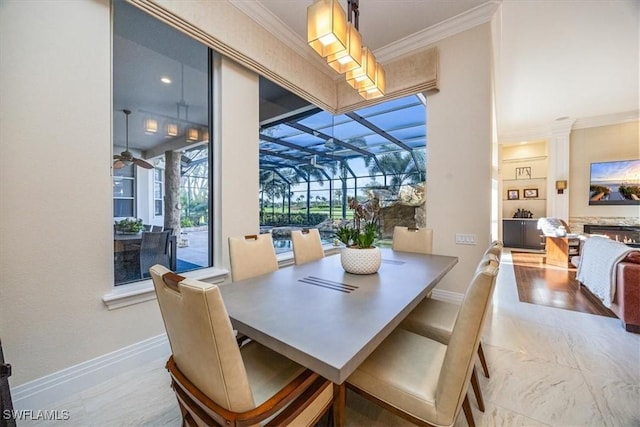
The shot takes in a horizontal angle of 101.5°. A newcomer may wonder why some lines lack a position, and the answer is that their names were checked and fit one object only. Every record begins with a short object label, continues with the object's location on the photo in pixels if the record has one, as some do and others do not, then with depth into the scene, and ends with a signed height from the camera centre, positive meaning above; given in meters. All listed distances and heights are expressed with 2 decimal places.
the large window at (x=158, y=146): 2.04 +0.57
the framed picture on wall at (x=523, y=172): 7.50 +1.06
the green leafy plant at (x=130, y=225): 2.03 -0.12
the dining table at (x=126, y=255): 2.00 -0.36
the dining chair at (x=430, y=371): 0.94 -0.73
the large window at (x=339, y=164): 3.62 +0.75
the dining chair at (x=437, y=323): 1.55 -0.75
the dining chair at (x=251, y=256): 1.98 -0.37
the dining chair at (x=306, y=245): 2.46 -0.35
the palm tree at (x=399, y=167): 4.36 +0.74
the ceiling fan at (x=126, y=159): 1.99 +0.41
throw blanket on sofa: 2.73 -0.67
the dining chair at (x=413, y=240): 2.76 -0.33
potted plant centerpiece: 1.82 -0.26
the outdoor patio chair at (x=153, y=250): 2.20 -0.35
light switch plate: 3.00 -0.35
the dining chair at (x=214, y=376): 0.81 -0.59
